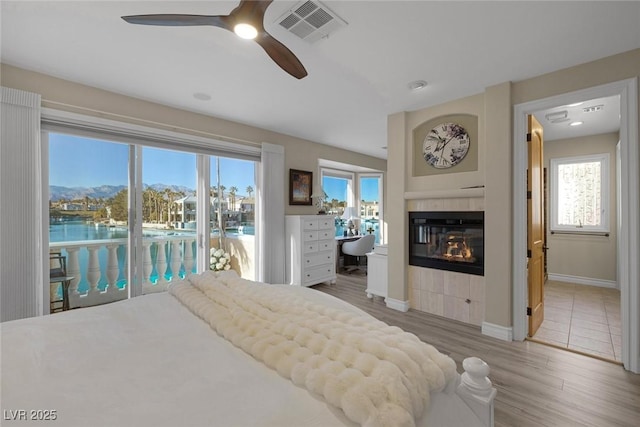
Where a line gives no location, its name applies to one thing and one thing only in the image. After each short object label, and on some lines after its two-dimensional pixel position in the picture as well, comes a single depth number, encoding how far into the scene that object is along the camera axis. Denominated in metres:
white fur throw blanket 0.76
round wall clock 3.05
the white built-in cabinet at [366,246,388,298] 3.75
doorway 3.37
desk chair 5.23
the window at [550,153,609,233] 4.34
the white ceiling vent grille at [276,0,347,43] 1.66
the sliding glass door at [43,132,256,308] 2.73
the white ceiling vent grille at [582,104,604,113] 3.25
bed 0.74
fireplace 2.94
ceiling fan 1.29
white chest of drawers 4.19
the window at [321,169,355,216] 6.32
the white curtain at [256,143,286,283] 4.02
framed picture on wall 4.52
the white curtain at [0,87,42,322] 2.21
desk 5.80
